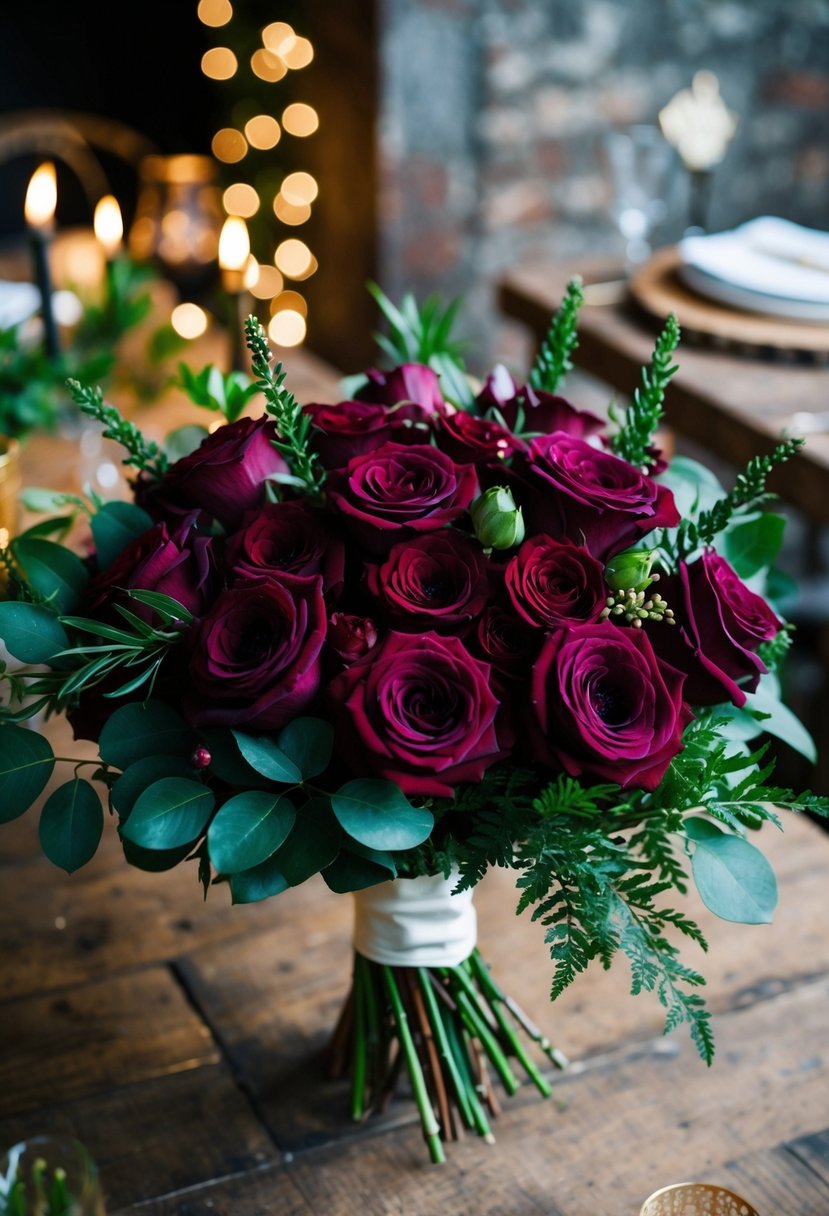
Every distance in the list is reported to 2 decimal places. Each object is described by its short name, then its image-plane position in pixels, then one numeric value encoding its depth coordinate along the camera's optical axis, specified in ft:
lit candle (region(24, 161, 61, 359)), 4.72
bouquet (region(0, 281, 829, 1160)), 1.88
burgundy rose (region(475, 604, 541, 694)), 1.94
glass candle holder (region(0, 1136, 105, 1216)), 1.74
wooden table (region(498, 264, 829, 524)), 4.34
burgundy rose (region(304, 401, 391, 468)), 2.23
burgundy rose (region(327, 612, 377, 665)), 1.94
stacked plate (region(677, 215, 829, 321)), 5.06
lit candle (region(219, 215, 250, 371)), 4.46
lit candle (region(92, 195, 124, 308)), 5.32
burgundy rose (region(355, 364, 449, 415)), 2.45
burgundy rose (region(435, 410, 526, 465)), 2.20
